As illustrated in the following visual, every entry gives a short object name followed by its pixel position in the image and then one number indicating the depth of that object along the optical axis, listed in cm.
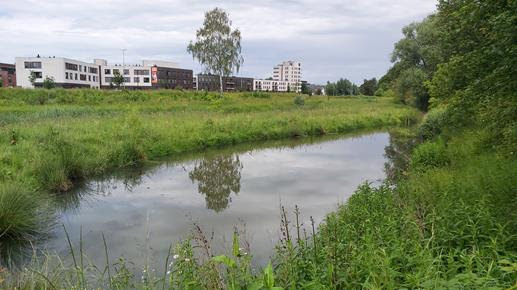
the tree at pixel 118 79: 6486
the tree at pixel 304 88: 10730
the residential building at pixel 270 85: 13612
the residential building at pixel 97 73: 7700
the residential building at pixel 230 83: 10649
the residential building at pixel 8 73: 7924
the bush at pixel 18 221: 760
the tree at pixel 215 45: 4897
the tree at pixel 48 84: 5149
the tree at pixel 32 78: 6418
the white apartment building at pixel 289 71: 18312
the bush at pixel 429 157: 1273
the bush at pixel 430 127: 2110
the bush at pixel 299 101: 5345
